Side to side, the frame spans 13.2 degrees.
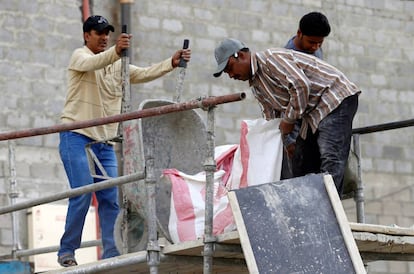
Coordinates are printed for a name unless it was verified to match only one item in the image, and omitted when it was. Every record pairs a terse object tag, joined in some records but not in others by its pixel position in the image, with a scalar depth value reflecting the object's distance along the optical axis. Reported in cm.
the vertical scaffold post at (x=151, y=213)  910
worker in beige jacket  1061
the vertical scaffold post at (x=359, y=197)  1065
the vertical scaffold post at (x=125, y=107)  989
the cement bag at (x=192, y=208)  923
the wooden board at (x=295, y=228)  857
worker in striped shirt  939
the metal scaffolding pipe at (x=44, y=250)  1266
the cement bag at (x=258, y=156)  954
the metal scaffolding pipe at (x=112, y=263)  922
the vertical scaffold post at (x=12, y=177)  1251
